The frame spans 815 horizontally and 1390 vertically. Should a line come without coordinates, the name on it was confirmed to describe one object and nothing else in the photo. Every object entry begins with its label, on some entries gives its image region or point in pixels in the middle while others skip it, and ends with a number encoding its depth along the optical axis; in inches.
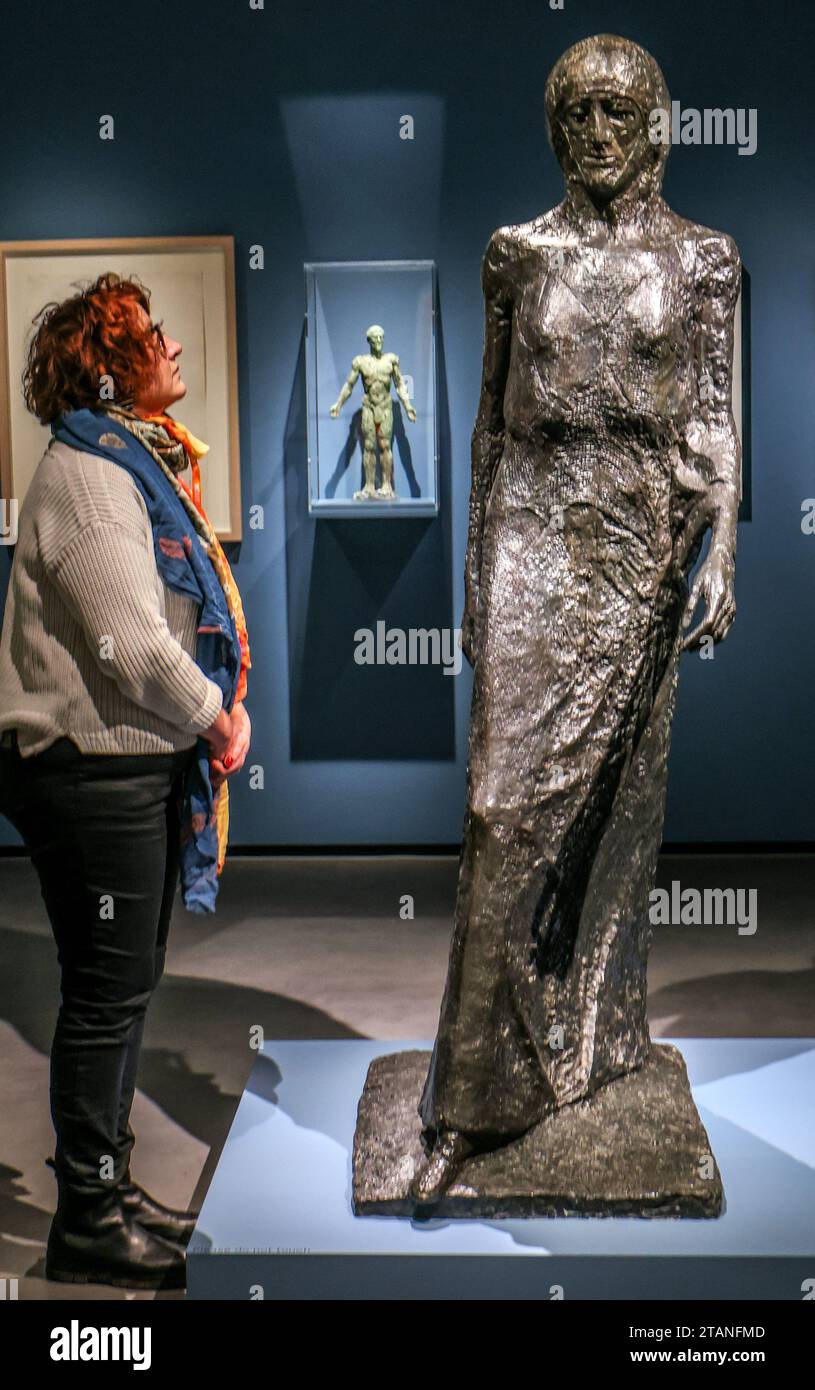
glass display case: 230.1
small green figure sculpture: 228.8
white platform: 102.9
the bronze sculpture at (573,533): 113.1
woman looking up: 103.3
